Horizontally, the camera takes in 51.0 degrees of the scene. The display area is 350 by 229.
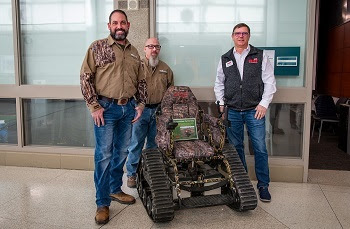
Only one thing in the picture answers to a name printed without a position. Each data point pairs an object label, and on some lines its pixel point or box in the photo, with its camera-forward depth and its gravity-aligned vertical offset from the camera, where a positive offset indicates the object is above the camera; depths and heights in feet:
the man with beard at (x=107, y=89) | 10.03 -0.39
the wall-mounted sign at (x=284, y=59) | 13.19 +0.60
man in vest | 11.77 -0.53
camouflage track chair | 9.89 -2.61
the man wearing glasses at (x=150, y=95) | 12.19 -0.67
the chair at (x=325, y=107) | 21.79 -1.84
